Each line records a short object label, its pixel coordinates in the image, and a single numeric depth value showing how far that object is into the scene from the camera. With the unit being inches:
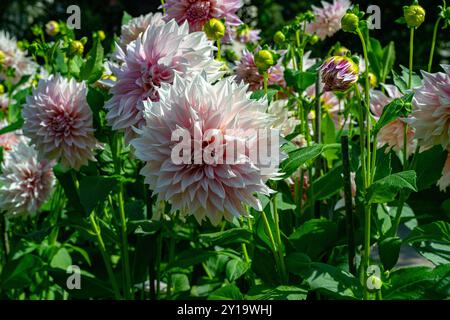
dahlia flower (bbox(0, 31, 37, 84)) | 91.7
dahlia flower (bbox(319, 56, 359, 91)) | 37.4
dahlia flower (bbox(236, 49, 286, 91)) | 56.1
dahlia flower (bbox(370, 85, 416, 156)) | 48.9
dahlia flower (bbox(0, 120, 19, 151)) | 71.9
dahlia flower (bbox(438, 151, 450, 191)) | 46.9
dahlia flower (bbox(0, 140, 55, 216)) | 61.3
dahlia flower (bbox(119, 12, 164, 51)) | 55.0
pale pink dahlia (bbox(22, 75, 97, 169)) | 48.8
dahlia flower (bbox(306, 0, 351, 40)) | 70.2
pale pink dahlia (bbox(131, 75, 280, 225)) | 35.9
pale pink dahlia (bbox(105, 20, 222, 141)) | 42.8
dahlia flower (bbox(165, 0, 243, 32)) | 51.6
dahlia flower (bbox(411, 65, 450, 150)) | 40.7
